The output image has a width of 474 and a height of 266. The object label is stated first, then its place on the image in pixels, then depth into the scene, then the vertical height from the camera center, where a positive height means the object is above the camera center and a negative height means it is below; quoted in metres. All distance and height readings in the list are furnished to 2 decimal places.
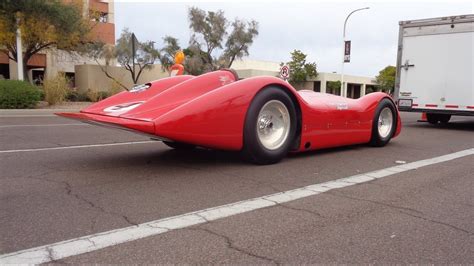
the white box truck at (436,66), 11.62 +0.79
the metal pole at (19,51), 21.23 +1.70
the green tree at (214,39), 43.72 +5.17
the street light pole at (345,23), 31.72 +4.99
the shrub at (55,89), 18.98 -0.14
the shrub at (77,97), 23.80 -0.60
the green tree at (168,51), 43.44 +3.83
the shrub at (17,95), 17.00 -0.39
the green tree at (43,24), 20.89 +3.32
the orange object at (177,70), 8.82 +0.39
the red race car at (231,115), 4.61 -0.31
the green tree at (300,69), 52.38 +2.72
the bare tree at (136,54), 38.88 +3.24
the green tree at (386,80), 64.12 +1.95
